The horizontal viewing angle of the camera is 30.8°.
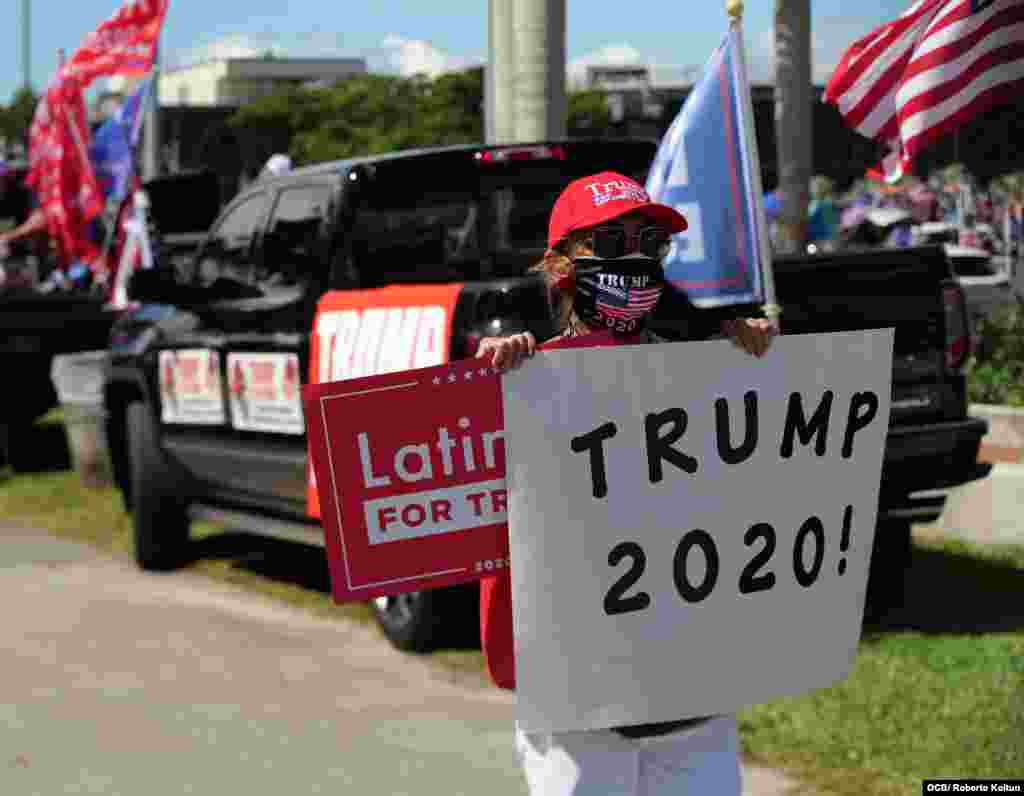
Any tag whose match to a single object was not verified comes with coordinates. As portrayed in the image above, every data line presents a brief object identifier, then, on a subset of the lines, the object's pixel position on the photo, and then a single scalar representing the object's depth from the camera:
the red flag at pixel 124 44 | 15.60
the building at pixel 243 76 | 128.50
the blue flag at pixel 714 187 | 6.43
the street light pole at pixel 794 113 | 11.90
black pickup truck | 7.41
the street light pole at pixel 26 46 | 59.24
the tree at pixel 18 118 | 75.44
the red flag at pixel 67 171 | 16.59
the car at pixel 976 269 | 15.13
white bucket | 13.00
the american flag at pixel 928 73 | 5.82
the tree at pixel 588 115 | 70.81
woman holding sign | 3.56
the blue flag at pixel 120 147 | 16.30
